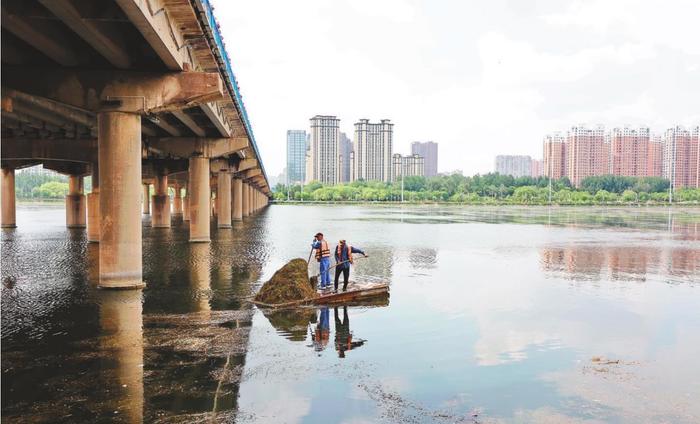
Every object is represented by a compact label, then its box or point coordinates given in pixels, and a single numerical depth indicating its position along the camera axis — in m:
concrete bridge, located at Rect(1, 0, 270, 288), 14.72
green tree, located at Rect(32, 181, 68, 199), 197.62
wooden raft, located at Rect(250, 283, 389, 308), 16.67
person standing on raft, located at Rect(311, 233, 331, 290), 17.78
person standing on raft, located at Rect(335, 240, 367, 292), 17.94
